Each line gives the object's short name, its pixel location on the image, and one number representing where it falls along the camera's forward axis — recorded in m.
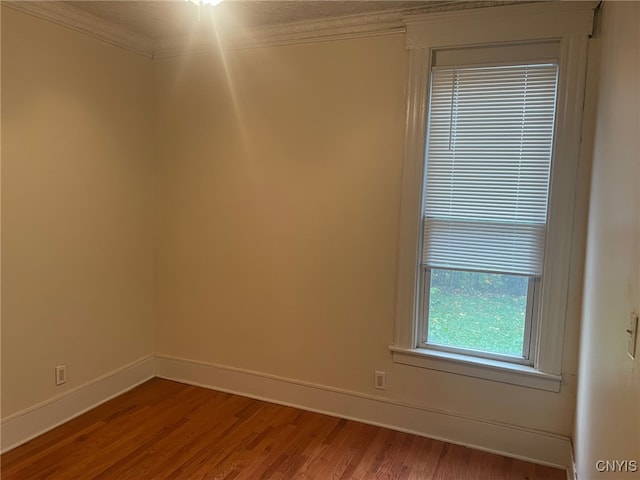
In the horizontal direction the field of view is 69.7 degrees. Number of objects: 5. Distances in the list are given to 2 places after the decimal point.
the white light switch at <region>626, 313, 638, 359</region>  1.16
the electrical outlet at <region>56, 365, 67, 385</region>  2.85
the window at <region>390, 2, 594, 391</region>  2.42
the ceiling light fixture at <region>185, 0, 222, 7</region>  2.03
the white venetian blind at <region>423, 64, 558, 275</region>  2.50
